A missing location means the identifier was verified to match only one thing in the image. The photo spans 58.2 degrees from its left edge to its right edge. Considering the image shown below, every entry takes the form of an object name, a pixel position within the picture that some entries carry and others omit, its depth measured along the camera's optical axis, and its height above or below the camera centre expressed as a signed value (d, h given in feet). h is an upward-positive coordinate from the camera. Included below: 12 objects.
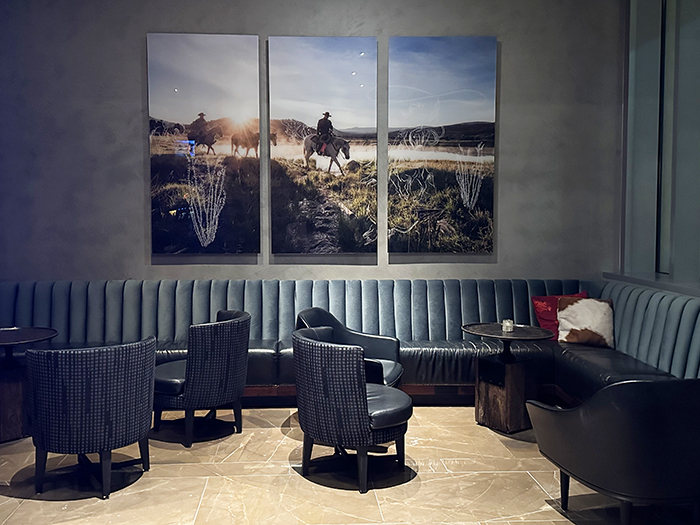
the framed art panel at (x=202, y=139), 18.47 +2.47
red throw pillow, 17.62 -2.50
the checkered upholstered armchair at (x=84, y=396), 10.38 -2.90
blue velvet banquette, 16.51 -2.53
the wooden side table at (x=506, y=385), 14.42 -3.79
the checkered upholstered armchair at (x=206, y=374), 13.17 -3.27
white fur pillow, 16.78 -2.68
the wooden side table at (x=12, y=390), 13.91 -3.71
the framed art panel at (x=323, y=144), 18.54 +2.32
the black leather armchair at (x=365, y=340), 14.90 -3.01
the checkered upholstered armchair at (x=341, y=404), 10.96 -3.26
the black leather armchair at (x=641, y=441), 8.31 -3.01
